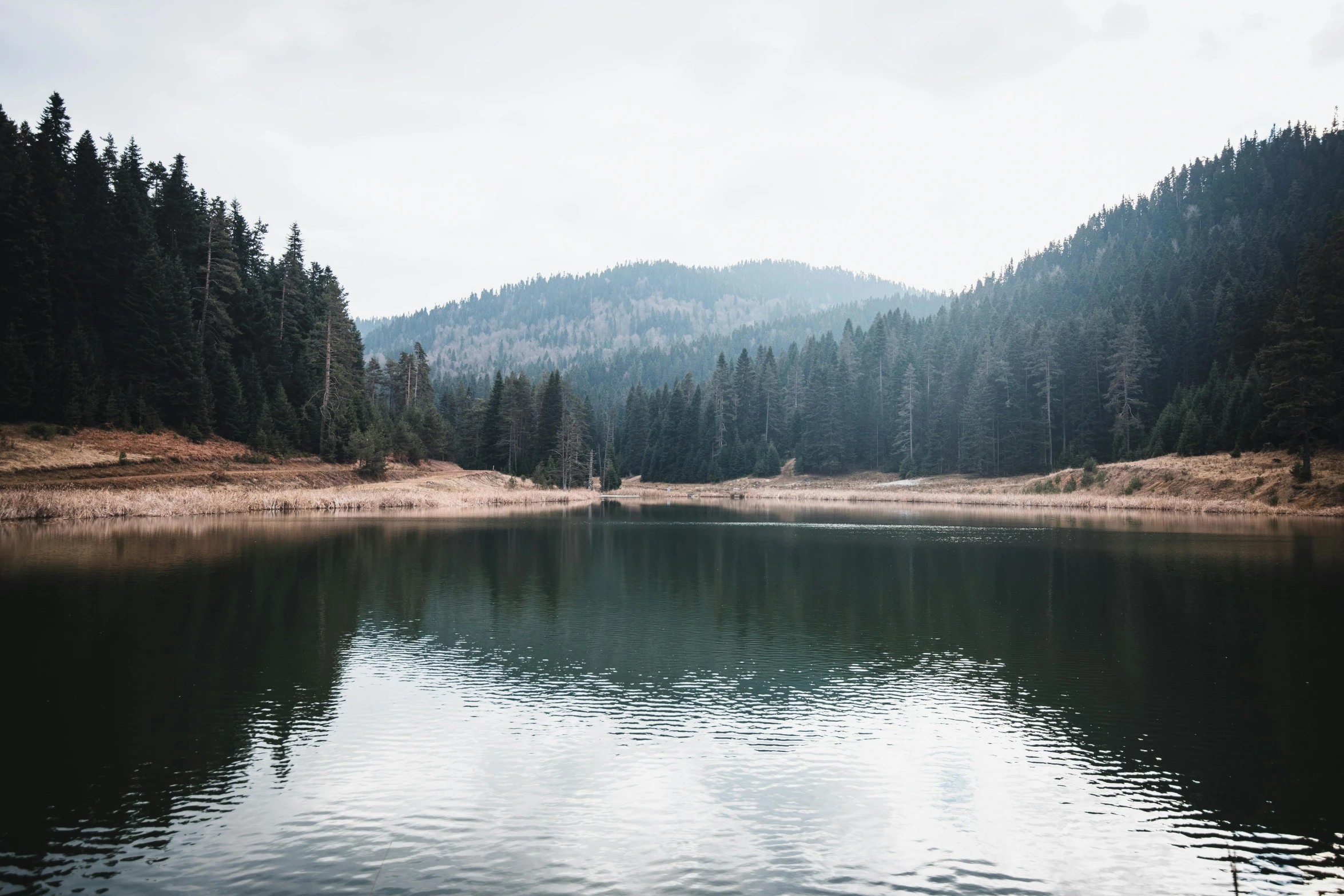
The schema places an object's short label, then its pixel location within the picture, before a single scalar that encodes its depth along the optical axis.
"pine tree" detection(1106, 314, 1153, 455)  83.31
